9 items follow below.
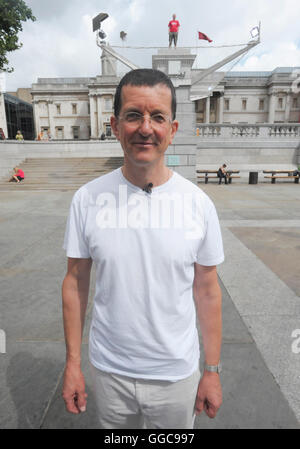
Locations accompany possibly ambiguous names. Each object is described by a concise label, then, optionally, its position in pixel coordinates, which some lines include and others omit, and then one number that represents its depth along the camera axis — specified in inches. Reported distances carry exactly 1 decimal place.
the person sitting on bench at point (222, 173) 655.1
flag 572.3
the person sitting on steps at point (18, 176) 692.7
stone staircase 652.1
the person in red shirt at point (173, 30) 485.6
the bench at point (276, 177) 674.0
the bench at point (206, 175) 671.7
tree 727.7
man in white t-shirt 48.7
